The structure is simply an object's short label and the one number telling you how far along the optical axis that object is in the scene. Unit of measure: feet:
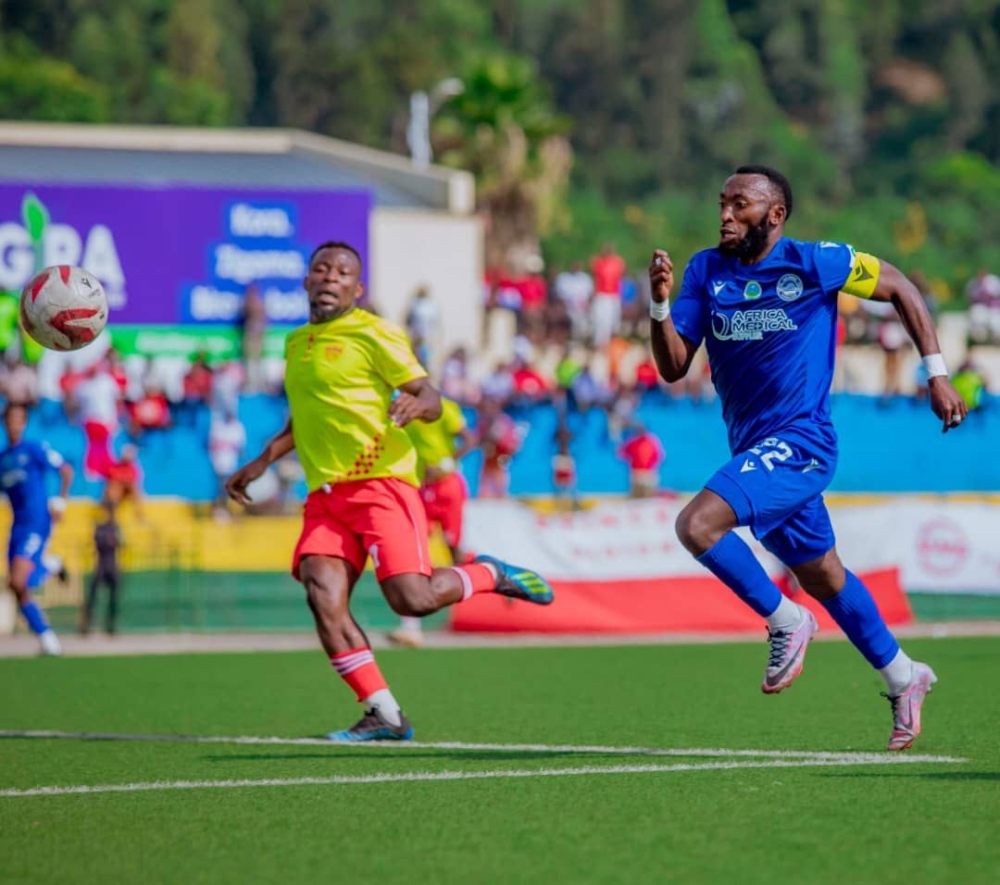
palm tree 161.48
